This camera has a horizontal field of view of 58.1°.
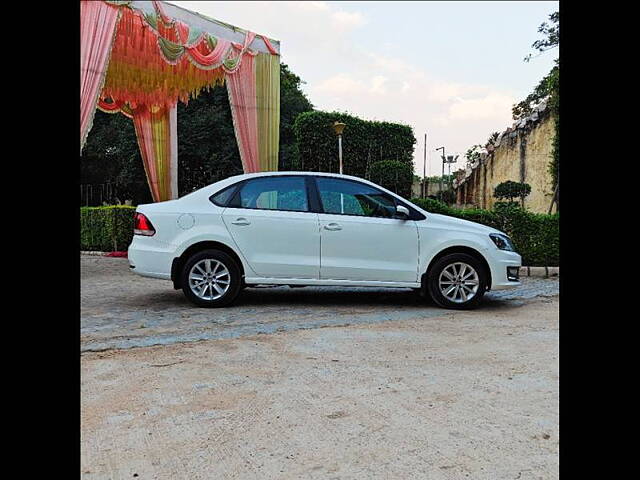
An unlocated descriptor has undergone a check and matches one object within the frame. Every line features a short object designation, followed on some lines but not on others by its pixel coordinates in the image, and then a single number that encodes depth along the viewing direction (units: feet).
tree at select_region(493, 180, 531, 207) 51.08
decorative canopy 26.94
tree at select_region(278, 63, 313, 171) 71.10
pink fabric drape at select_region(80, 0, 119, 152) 25.14
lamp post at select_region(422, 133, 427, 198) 49.65
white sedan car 20.66
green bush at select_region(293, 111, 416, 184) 52.90
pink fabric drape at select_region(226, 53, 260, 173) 35.70
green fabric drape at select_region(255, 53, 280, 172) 36.45
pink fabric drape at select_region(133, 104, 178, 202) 42.29
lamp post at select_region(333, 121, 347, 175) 44.51
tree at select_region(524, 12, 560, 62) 40.60
